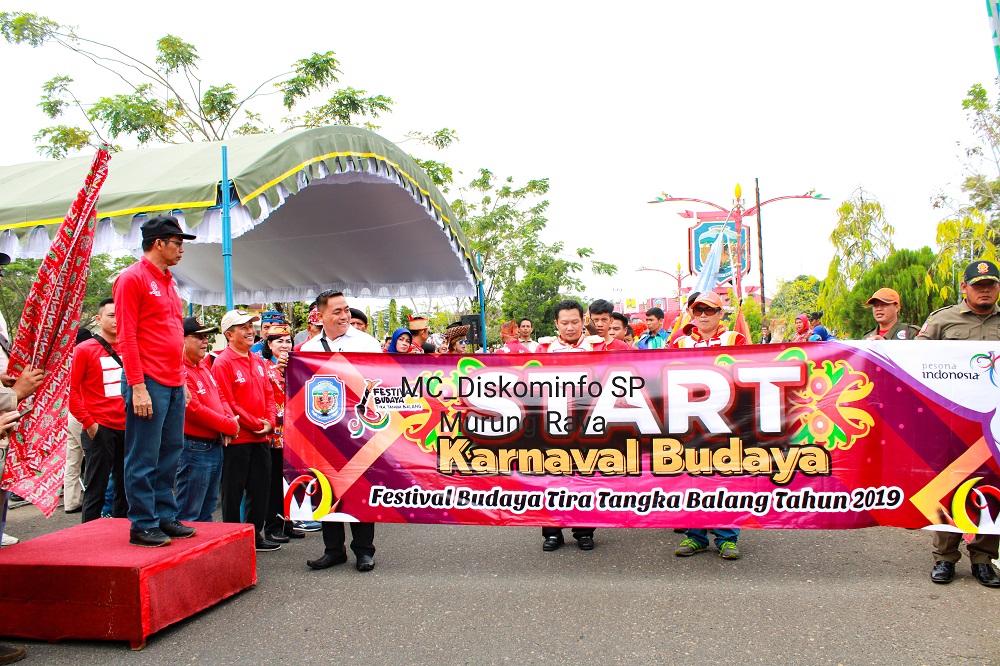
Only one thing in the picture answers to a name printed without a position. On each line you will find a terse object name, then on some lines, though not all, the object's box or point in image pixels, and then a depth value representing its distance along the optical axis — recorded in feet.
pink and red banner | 14.57
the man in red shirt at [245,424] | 17.28
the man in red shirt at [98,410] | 18.78
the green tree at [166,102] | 64.76
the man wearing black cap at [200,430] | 16.19
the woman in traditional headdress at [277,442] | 18.95
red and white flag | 12.28
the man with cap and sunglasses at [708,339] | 16.02
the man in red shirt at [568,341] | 17.10
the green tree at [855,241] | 75.72
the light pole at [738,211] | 81.87
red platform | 11.49
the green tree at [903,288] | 62.69
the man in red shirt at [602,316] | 20.58
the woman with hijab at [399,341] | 22.80
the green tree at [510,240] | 95.09
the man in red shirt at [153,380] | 12.75
